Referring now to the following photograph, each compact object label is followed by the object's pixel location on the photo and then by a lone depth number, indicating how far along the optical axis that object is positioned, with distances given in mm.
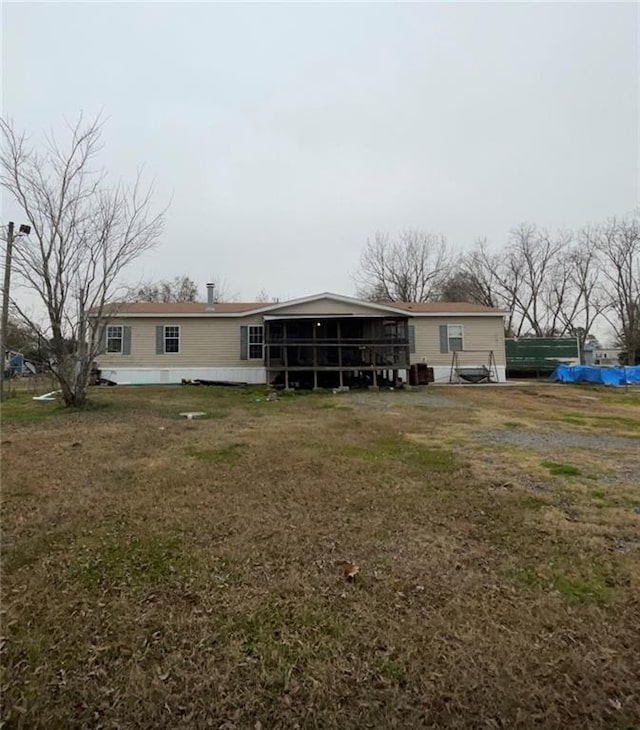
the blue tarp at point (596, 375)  19391
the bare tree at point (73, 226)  10086
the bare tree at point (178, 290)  37594
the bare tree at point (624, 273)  31344
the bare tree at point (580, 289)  35094
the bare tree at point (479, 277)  37469
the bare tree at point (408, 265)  35281
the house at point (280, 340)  16922
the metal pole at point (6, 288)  10211
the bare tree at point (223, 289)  39844
